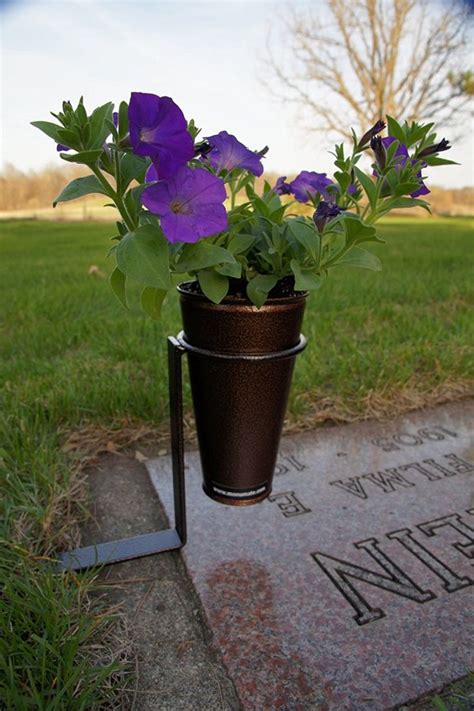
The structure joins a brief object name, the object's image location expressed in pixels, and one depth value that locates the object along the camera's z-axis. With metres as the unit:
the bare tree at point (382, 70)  14.16
